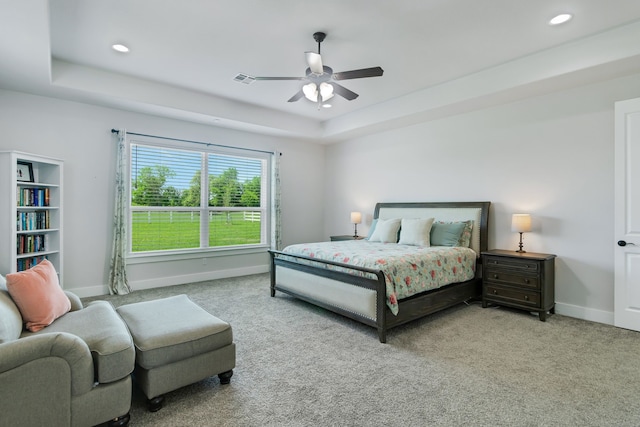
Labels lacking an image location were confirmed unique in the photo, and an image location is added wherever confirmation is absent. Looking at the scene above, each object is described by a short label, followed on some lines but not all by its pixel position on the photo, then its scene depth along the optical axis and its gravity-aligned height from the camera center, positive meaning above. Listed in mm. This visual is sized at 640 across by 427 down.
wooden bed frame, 3209 -854
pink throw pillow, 2150 -574
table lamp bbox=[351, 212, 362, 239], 6289 -122
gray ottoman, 2059 -888
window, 5242 +228
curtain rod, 4913 +1155
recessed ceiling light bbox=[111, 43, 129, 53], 3514 +1731
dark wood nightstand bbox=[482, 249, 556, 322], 3732 -793
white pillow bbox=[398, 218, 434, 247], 4621 -281
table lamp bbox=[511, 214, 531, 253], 4016 -131
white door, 3357 -26
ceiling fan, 3054 +1277
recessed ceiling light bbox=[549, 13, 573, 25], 2943 +1725
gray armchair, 1533 -814
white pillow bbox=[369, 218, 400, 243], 5105 -303
